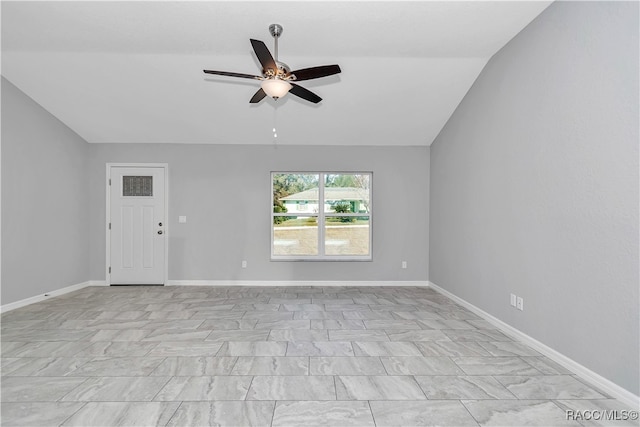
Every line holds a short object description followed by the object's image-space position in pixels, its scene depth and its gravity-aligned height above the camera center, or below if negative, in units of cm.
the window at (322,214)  571 +3
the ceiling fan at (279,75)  271 +124
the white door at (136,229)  554 -23
